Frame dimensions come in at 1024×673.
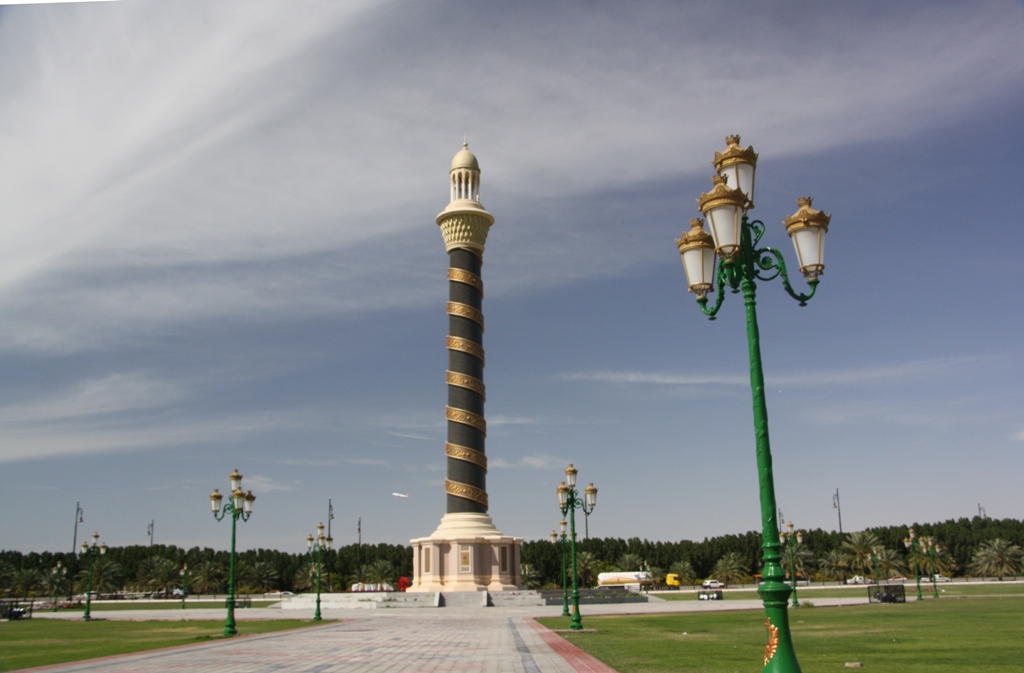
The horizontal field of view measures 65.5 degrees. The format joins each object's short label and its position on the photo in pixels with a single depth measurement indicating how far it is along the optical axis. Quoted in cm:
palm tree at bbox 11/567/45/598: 8281
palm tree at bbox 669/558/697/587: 9150
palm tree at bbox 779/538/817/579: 8806
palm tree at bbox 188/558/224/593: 8600
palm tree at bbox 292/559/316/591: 8356
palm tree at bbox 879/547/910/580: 8450
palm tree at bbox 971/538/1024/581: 8219
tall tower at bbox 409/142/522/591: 4819
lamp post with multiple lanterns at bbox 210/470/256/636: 2604
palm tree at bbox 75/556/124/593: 8419
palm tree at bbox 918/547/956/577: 8612
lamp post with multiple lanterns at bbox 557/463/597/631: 2750
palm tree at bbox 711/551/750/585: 8888
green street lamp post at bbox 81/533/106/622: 4895
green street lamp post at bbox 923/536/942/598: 5406
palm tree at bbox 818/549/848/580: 8831
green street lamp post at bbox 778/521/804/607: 3872
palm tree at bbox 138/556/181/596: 8675
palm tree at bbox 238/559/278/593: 8894
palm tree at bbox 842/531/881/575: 8669
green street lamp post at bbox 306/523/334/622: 3514
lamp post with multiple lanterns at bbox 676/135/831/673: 800
